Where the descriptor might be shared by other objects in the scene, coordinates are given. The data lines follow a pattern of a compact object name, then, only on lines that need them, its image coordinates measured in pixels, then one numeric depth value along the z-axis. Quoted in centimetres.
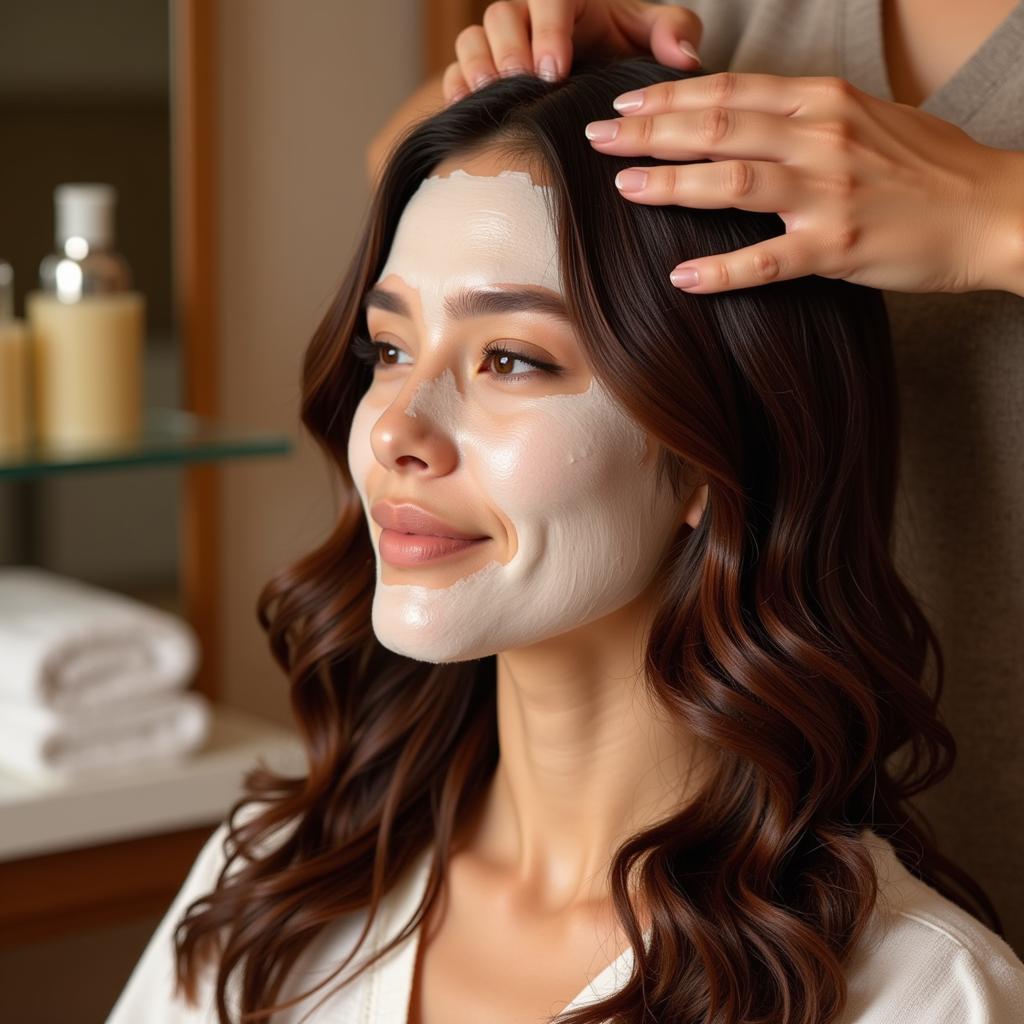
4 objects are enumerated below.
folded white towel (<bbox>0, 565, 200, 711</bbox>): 138
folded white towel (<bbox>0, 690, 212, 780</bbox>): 139
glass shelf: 143
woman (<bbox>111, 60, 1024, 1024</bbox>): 86
